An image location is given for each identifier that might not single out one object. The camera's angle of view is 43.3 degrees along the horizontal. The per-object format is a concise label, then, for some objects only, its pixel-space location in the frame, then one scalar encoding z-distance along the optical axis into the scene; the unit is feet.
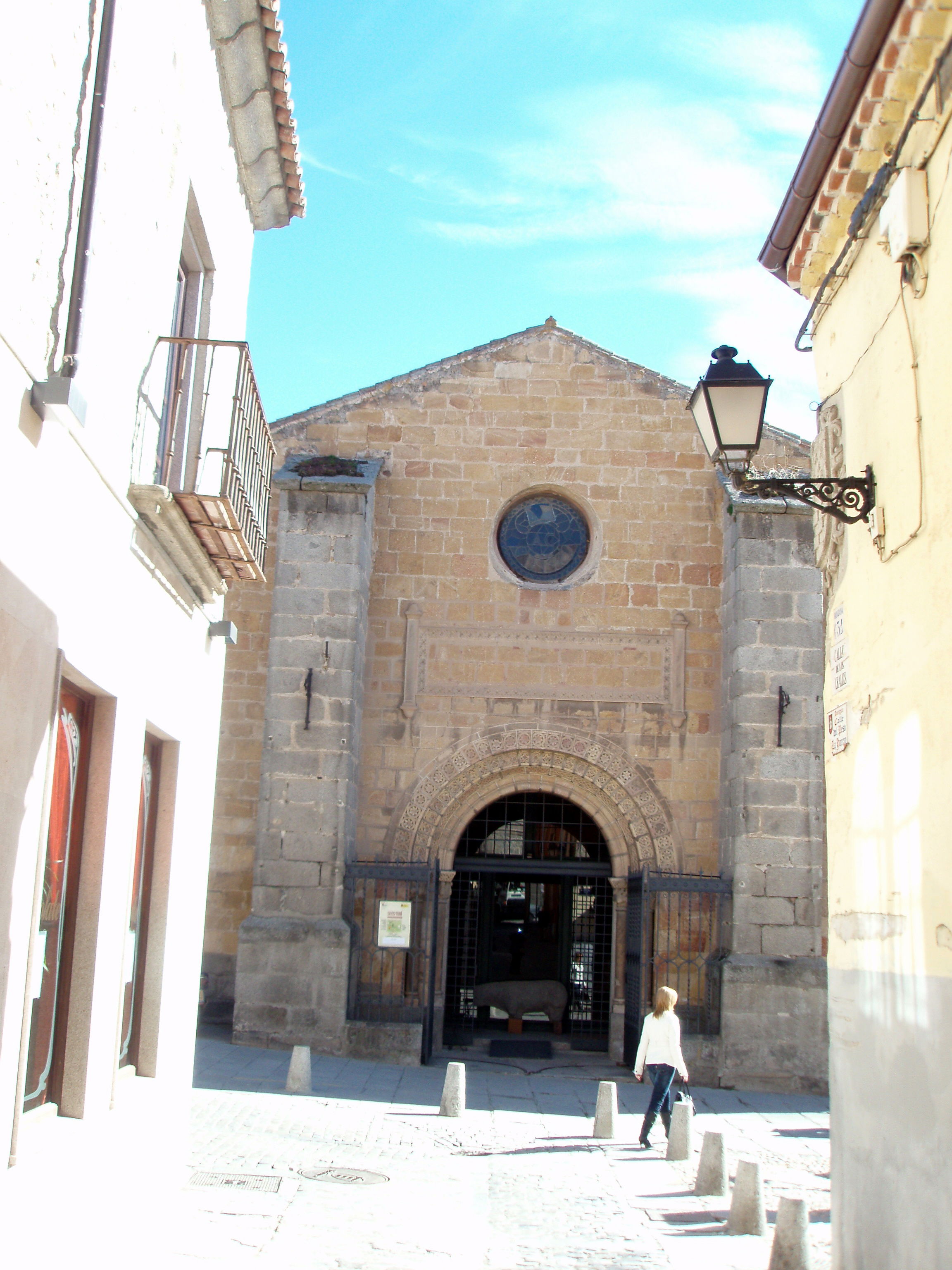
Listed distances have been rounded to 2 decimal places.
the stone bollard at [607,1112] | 31.17
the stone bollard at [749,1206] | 21.65
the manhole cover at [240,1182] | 23.70
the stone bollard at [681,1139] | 28.45
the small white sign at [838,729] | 19.26
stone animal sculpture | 47.37
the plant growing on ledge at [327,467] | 44.88
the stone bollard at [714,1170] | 24.86
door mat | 44.50
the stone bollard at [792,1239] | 17.75
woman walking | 30.12
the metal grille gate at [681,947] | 42.04
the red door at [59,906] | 16.16
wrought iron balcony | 19.12
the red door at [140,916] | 20.80
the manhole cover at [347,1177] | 25.07
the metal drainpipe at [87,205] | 15.03
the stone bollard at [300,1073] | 33.58
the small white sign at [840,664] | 19.33
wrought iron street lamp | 17.76
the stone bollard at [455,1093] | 32.53
